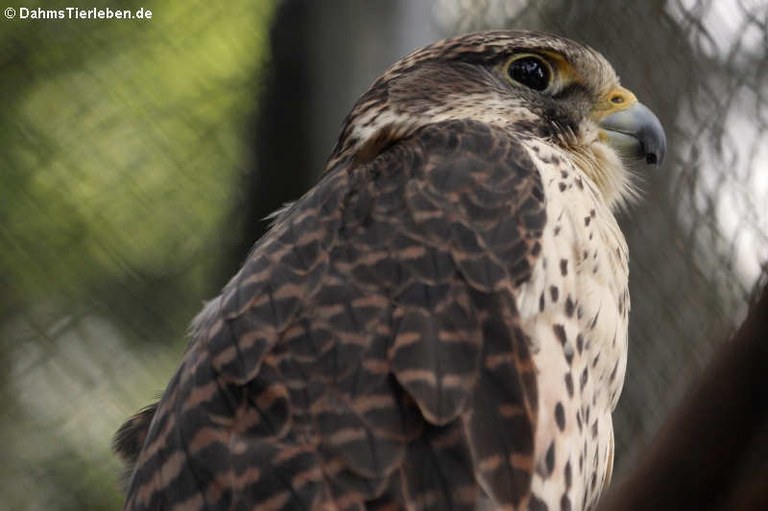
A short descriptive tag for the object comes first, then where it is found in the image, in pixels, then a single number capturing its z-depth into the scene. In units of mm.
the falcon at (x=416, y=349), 4126
